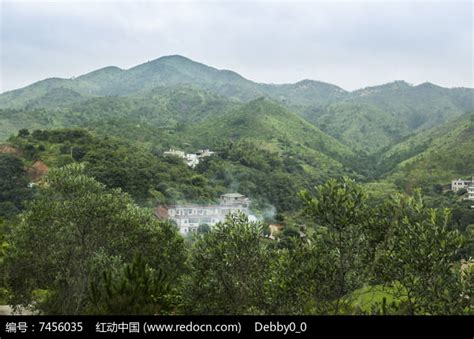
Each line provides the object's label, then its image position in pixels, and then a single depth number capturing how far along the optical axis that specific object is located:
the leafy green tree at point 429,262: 13.96
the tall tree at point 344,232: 15.88
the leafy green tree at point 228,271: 18.12
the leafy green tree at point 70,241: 22.09
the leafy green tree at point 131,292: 15.58
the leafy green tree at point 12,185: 68.06
